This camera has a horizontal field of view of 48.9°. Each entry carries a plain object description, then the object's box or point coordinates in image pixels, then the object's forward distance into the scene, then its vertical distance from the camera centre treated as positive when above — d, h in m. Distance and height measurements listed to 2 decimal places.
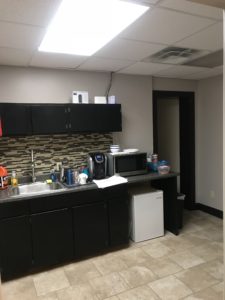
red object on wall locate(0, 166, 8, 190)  2.78 -0.52
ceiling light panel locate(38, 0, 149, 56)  1.59 +0.79
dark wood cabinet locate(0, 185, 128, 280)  2.46 -1.04
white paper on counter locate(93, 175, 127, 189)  2.79 -0.60
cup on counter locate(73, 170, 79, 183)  2.92 -0.55
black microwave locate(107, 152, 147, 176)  3.12 -0.44
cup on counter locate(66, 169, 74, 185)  2.89 -0.54
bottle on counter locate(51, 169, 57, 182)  3.06 -0.56
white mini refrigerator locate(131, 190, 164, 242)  3.15 -1.12
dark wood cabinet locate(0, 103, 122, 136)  2.71 +0.15
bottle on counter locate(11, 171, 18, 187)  2.84 -0.54
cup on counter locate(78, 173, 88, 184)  2.86 -0.56
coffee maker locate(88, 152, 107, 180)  3.04 -0.44
